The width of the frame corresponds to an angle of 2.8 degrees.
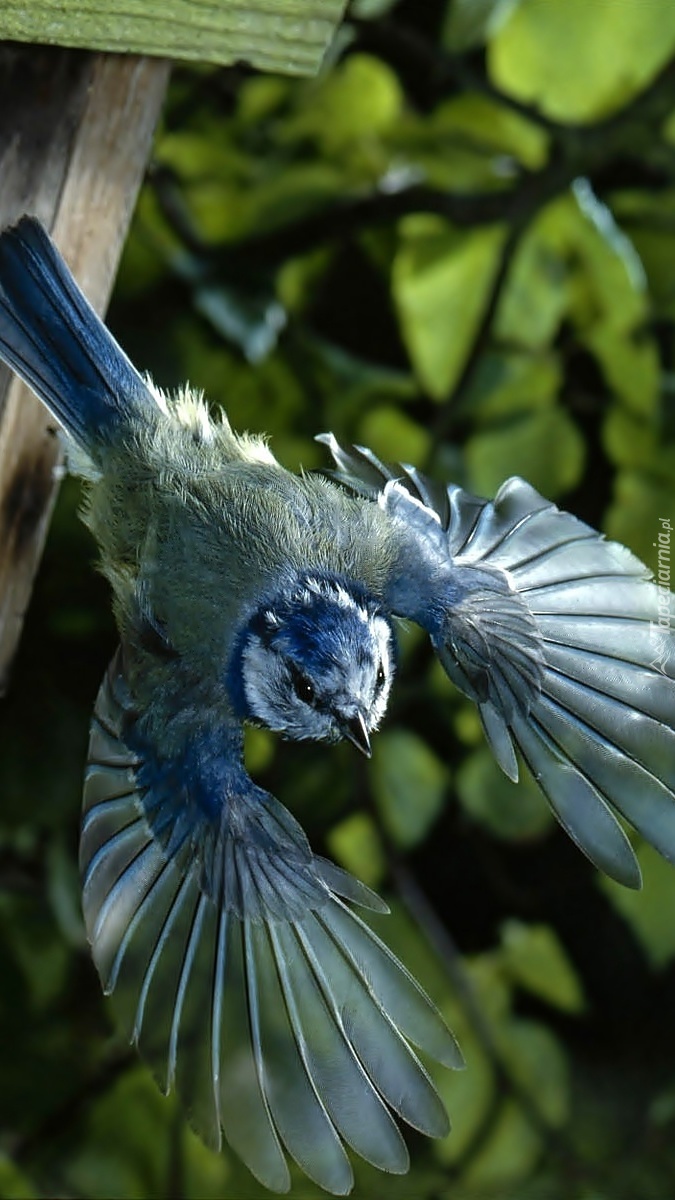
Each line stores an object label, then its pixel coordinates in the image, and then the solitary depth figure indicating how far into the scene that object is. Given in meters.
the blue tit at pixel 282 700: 2.14
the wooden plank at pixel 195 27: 2.15
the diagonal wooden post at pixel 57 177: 2.16
